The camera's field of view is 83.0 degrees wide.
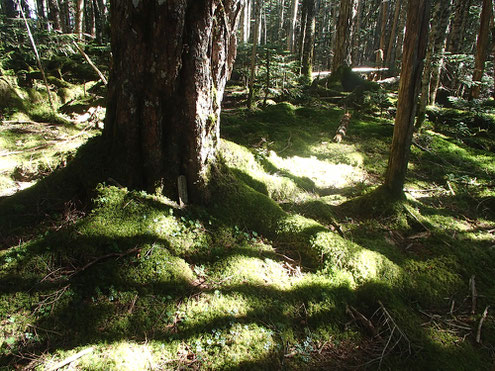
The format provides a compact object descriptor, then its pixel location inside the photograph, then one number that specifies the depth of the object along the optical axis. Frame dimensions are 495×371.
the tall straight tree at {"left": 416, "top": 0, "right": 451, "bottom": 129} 7.34
